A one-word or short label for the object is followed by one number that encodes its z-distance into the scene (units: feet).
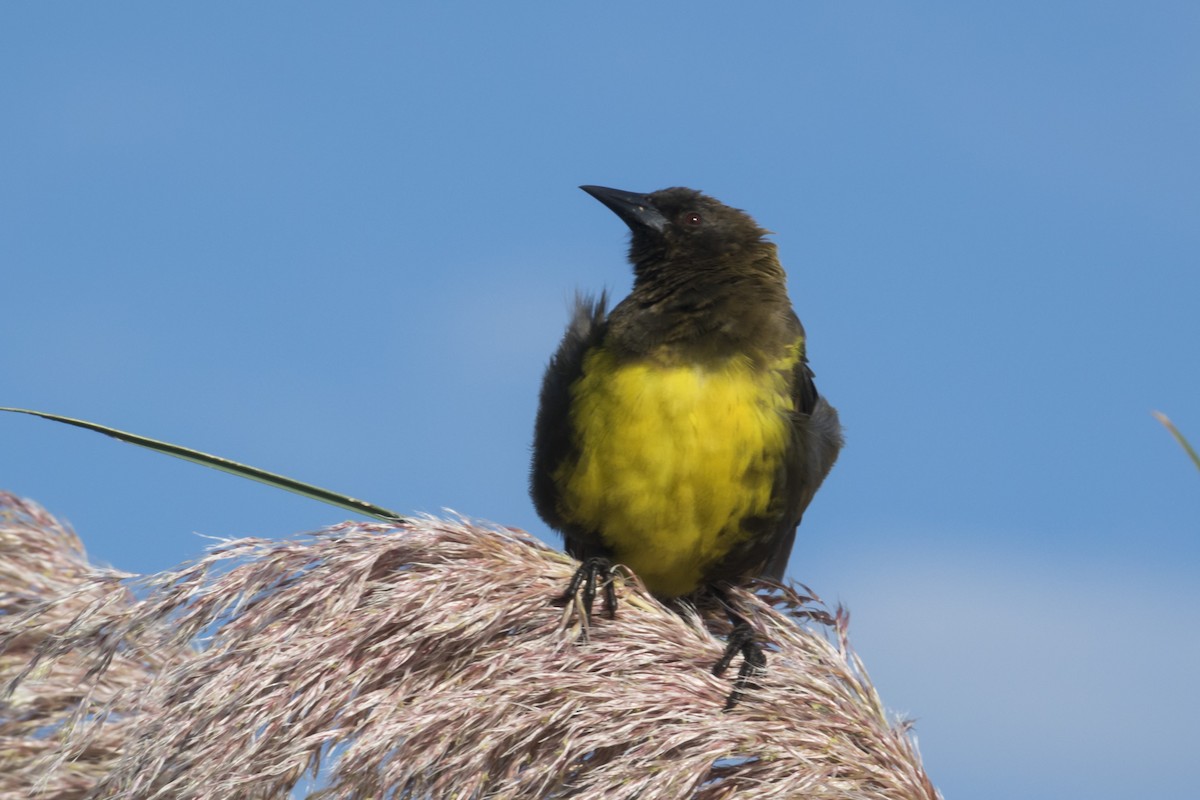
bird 20.86
